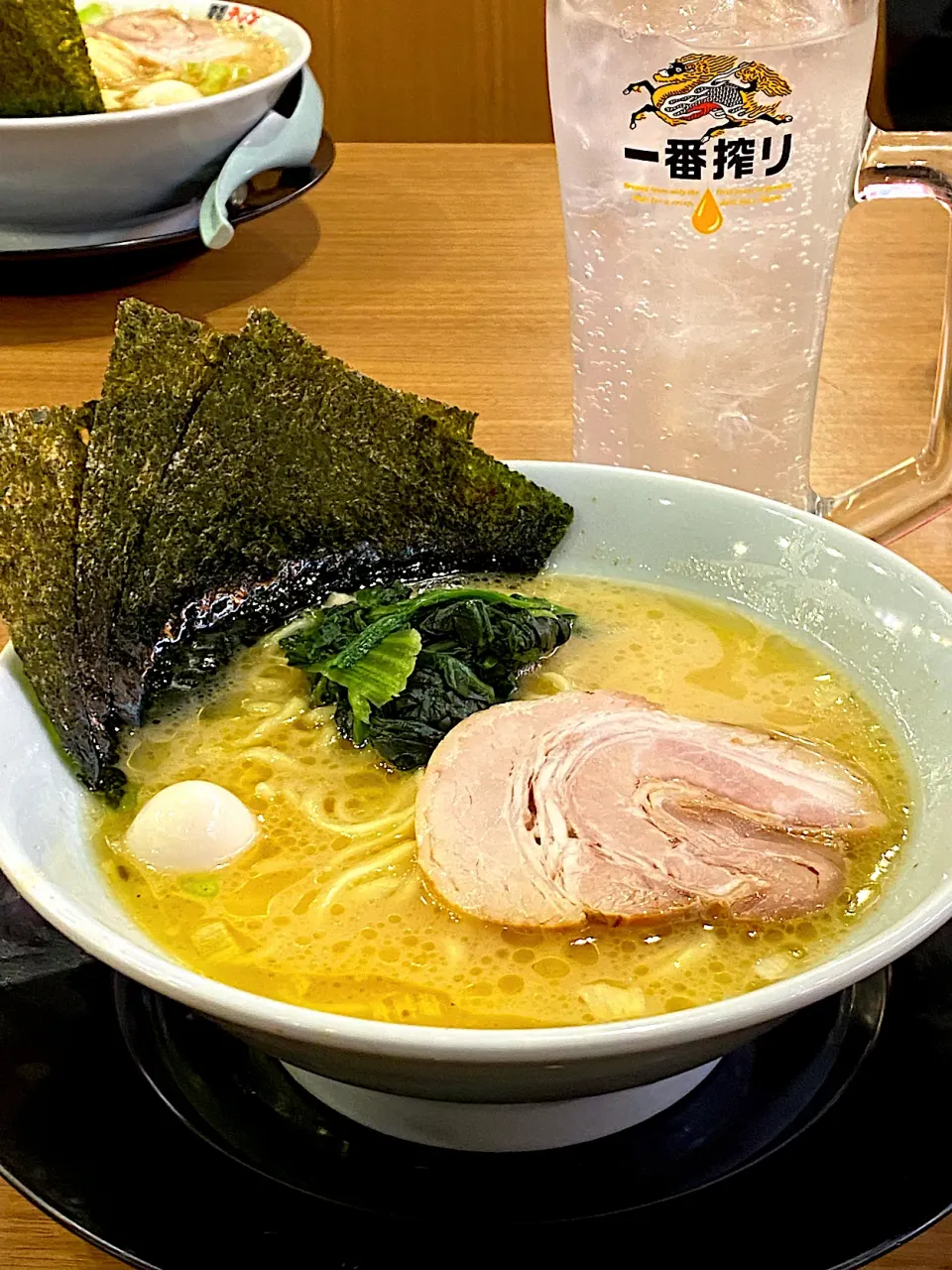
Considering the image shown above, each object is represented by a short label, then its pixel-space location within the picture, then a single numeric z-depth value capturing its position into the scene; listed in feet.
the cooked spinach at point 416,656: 1.20
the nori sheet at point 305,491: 1.28
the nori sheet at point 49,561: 1.09
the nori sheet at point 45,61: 2.13
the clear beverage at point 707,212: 1.30
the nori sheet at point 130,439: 1.21
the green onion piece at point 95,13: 2.68
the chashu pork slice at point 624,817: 1.01
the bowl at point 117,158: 2.05
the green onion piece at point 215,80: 2.46
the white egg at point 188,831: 1.05
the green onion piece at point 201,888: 1.05
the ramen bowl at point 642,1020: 0.78
